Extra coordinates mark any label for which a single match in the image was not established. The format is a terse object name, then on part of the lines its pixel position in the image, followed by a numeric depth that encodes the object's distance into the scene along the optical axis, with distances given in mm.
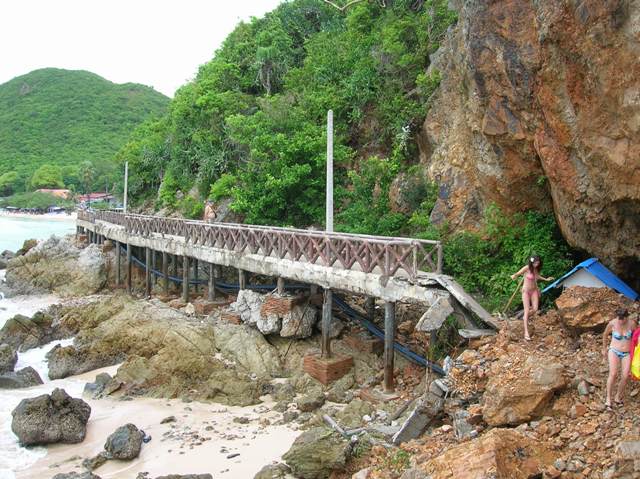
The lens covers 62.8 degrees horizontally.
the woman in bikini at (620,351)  6848
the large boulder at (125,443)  9680
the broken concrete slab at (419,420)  8430
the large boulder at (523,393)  7266
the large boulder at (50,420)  10461
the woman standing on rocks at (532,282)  9602
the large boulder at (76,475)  8711
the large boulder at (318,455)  8156
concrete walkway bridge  10422
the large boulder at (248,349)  13414
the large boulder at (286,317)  14070
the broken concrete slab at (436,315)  9805
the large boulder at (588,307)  8703
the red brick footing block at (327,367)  12352
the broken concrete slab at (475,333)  9578
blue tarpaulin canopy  10070
